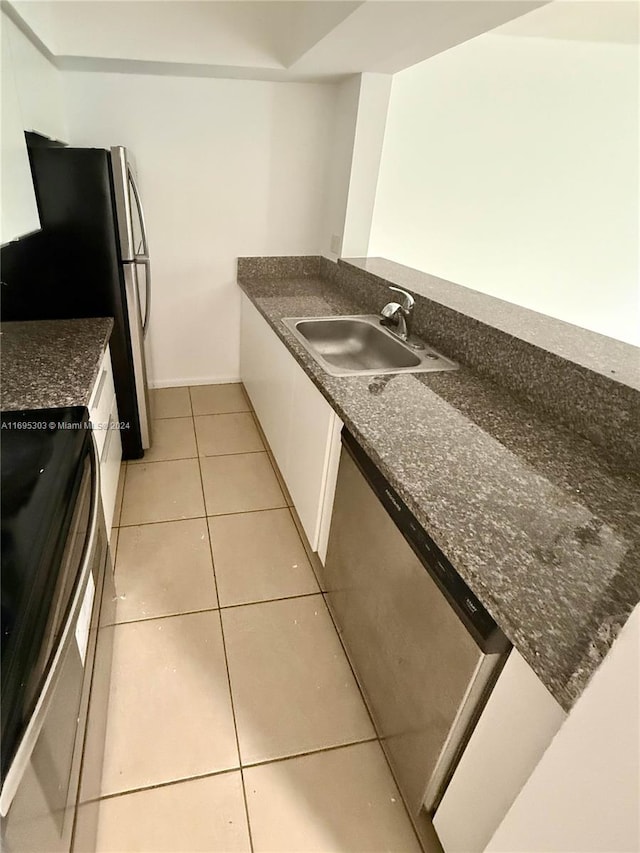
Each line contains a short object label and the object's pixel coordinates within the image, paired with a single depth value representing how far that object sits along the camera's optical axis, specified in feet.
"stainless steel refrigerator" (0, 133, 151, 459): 6.06
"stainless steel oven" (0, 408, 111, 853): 1.96
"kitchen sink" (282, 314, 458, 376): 6.54
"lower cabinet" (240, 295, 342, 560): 5.16
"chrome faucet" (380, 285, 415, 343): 6.04
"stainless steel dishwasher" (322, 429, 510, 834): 2.86
